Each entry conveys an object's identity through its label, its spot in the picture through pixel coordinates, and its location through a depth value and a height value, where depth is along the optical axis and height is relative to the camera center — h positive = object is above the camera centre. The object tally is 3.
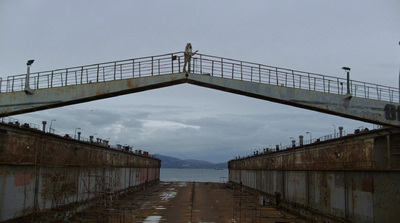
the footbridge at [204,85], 16.70 +2.96
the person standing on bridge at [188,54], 17.31 +4.87
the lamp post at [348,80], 17.52 +3.78
